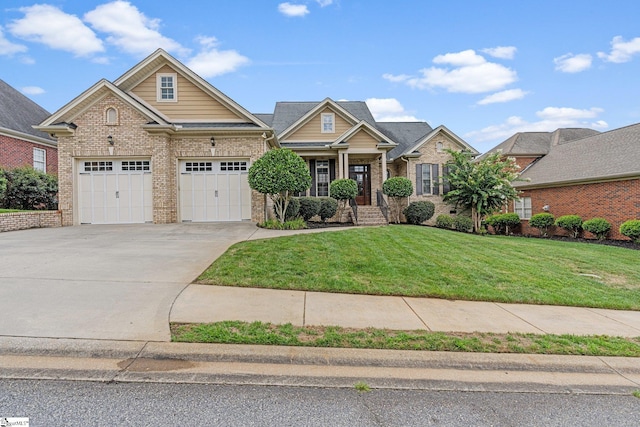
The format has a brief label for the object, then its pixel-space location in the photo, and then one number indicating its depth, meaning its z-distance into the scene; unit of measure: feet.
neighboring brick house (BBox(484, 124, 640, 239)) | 47.75
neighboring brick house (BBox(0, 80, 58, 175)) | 56.18
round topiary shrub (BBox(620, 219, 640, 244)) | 43.44
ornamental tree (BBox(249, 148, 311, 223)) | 40.83
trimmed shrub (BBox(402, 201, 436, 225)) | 57.52
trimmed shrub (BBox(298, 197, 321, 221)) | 49.11
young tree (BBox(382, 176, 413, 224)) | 54.85
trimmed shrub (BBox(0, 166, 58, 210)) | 47.60
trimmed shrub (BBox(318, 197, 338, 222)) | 51.06
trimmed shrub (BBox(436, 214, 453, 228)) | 57.67
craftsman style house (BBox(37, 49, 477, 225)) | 43.47
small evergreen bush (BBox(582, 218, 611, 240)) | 48.24
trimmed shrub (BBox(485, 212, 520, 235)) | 62.54
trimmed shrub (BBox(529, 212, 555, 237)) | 56.80
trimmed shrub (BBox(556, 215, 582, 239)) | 52.32
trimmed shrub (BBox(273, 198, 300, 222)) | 46.91
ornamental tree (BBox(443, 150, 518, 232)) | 55.62
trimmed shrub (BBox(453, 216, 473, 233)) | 57.26
